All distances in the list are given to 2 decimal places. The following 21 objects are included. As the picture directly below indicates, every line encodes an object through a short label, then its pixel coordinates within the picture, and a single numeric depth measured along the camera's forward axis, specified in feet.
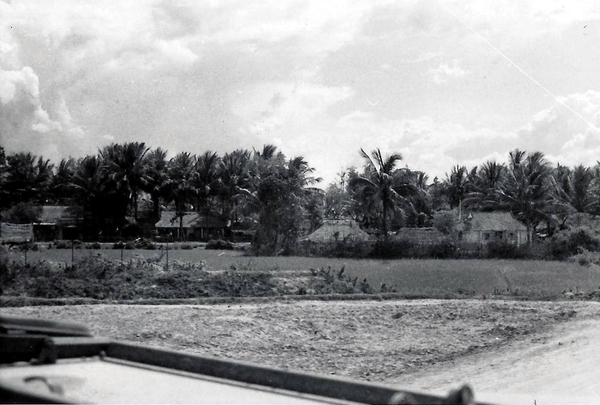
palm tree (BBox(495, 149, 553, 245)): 152.56
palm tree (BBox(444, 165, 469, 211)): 231.50
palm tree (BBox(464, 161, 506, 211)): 188.55
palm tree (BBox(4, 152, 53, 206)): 203.51
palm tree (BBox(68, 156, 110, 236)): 185.16
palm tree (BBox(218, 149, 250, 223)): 194.33
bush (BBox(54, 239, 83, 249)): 148.11
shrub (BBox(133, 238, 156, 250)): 154.81
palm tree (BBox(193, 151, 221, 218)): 201.87
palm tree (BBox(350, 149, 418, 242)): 141.49
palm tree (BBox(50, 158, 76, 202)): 215.88
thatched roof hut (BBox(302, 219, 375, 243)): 148.15
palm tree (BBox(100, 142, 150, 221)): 186.19
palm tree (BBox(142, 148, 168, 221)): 195.62
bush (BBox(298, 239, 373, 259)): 127.34
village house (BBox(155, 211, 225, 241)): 204.44
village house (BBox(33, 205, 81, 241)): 191.83
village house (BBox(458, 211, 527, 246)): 171.12
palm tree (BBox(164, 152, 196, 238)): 198.18
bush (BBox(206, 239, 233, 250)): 160.76
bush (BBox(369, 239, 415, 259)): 126.82
